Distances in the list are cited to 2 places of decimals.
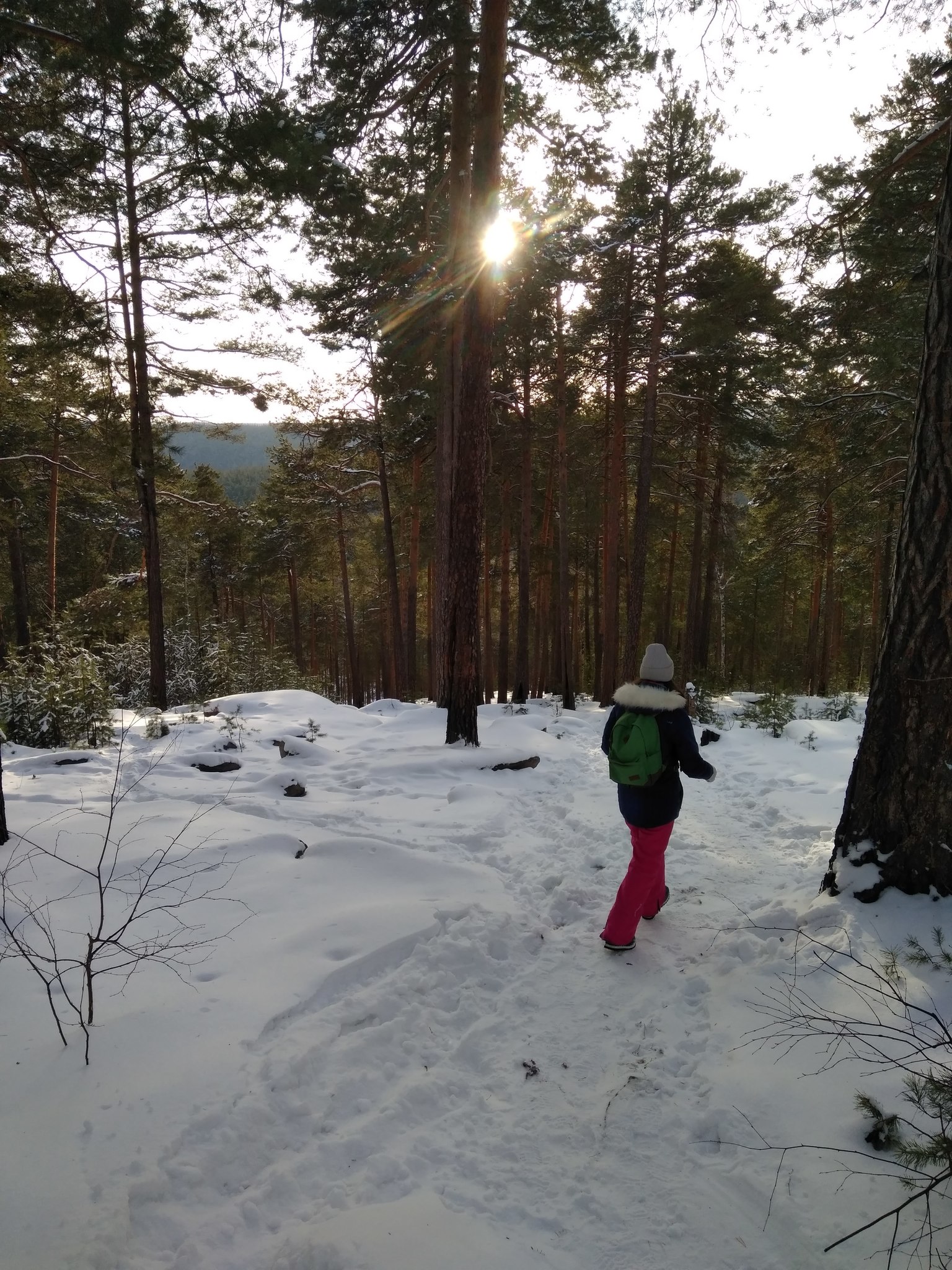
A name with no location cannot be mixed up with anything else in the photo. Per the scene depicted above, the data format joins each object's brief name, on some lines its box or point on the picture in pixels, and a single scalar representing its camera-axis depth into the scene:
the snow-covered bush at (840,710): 11.65
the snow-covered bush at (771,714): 10.14
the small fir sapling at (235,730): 7.80
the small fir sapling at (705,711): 11.98
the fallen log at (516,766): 7.50
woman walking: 3.76
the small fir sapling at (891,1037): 1.81
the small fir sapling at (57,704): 8.04
